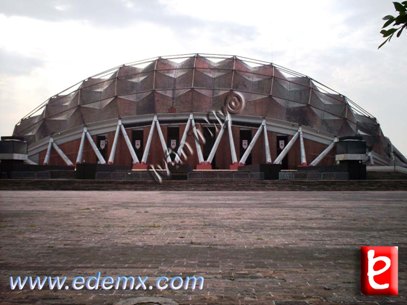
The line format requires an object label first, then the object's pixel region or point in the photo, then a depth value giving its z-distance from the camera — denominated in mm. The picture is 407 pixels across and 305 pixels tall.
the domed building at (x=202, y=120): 44844
